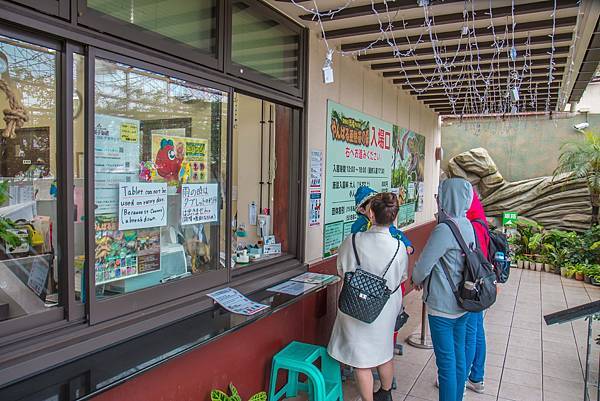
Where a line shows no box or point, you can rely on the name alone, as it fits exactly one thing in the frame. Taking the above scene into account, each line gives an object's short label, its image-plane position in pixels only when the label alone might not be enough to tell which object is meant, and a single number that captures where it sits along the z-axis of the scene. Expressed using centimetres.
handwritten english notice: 203
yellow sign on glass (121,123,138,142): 204
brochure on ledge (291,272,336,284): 312
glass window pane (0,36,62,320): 174
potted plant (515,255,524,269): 816
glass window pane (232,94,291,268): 344
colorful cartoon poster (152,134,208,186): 224
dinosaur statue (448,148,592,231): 1092
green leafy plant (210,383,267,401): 225
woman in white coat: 254
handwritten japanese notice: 240
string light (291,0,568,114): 304
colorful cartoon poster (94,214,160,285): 195
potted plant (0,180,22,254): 192
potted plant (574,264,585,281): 711
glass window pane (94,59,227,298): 196
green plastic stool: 254
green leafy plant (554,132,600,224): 798
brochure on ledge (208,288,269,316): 235
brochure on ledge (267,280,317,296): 281
